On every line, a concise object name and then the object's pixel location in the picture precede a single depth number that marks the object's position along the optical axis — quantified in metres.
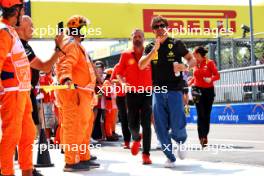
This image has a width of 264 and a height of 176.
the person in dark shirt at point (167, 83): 10.70
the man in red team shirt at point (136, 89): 11.89
